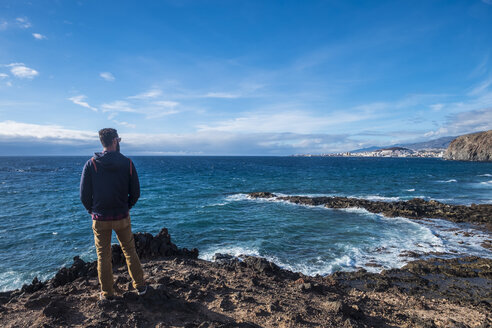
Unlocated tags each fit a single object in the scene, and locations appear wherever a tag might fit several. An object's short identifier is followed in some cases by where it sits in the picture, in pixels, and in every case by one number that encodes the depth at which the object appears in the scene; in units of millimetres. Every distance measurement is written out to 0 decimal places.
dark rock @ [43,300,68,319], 4797
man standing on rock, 4625
